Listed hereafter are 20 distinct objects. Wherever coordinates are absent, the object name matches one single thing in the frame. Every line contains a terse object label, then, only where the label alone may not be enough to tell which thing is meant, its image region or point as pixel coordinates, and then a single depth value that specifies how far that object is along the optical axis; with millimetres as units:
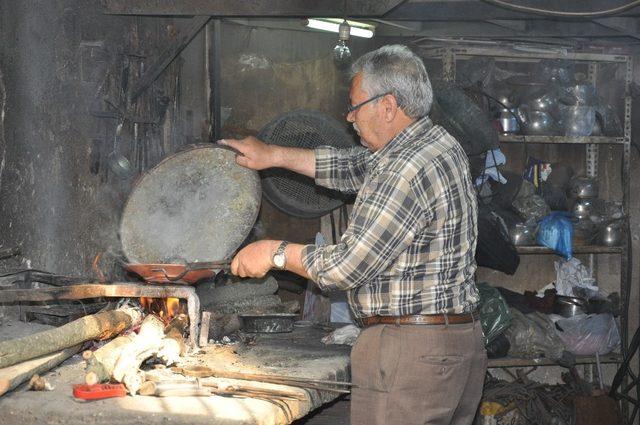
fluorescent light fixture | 6113
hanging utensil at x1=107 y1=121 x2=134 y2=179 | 4785
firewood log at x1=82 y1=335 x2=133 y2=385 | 3262
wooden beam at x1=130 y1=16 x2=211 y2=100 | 4973
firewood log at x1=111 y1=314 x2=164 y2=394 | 3299
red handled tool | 3184
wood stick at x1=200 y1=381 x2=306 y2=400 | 3365
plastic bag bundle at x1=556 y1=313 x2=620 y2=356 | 6554
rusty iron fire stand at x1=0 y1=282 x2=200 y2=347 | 3639
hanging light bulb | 5102
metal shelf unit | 6578
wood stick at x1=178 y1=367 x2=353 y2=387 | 3564
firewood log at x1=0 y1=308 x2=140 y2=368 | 3379
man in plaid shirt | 3250
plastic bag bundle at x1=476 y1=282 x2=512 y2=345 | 6023
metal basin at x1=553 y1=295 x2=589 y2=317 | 6691
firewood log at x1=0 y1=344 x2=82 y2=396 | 3178
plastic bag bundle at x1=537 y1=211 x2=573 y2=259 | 6504
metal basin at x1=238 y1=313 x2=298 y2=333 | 4904
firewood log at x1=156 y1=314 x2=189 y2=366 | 3789
